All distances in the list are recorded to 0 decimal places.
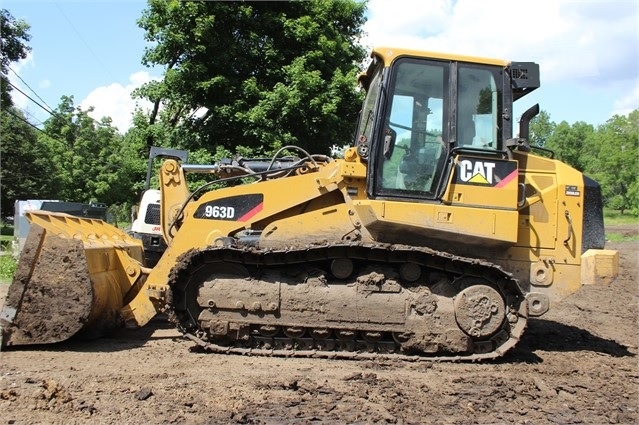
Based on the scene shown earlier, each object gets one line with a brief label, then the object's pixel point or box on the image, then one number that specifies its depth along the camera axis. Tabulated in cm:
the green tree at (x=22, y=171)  3397
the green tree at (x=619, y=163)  5697
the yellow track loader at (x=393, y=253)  590
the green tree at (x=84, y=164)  3584
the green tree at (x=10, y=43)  2408
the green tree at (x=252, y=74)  1400
